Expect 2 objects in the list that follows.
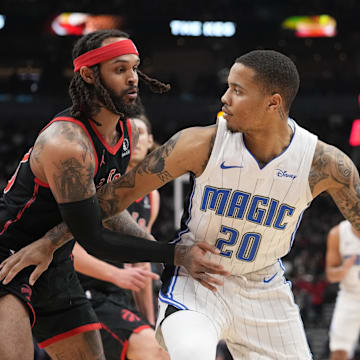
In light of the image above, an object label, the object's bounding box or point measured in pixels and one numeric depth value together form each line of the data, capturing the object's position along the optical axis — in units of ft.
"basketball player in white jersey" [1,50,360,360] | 20.90
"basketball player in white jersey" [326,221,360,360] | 48.42
